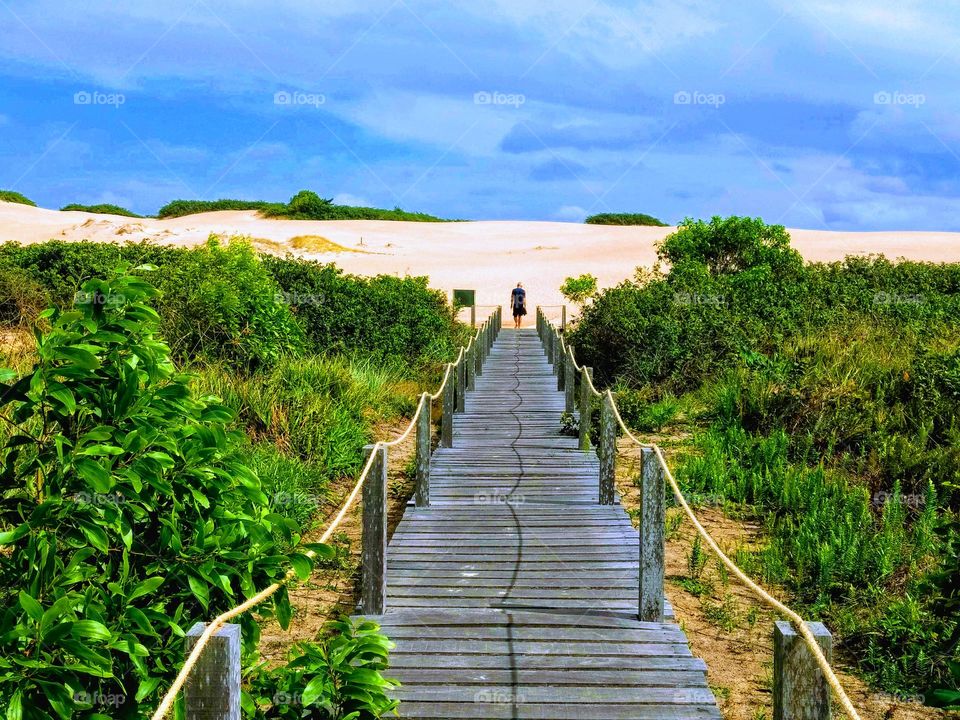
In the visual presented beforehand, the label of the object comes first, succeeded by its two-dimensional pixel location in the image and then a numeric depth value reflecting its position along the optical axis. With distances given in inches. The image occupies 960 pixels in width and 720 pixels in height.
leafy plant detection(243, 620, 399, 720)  162.6
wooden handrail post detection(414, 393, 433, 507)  343.9
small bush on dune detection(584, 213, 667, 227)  3469.5
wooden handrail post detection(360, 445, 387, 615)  239.0
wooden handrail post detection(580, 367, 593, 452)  454.3
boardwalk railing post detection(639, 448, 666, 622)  237.6
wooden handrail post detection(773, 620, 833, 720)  123.0
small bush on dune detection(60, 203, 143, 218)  3388.3
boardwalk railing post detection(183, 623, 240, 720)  123.8
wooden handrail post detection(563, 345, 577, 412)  547.0
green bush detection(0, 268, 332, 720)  134.4
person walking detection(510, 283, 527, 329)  1196.5
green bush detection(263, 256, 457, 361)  701.9
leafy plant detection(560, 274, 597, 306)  1342.3
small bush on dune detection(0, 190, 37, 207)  3159.5
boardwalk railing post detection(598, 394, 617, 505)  356.8
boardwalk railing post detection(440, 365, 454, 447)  472.7
